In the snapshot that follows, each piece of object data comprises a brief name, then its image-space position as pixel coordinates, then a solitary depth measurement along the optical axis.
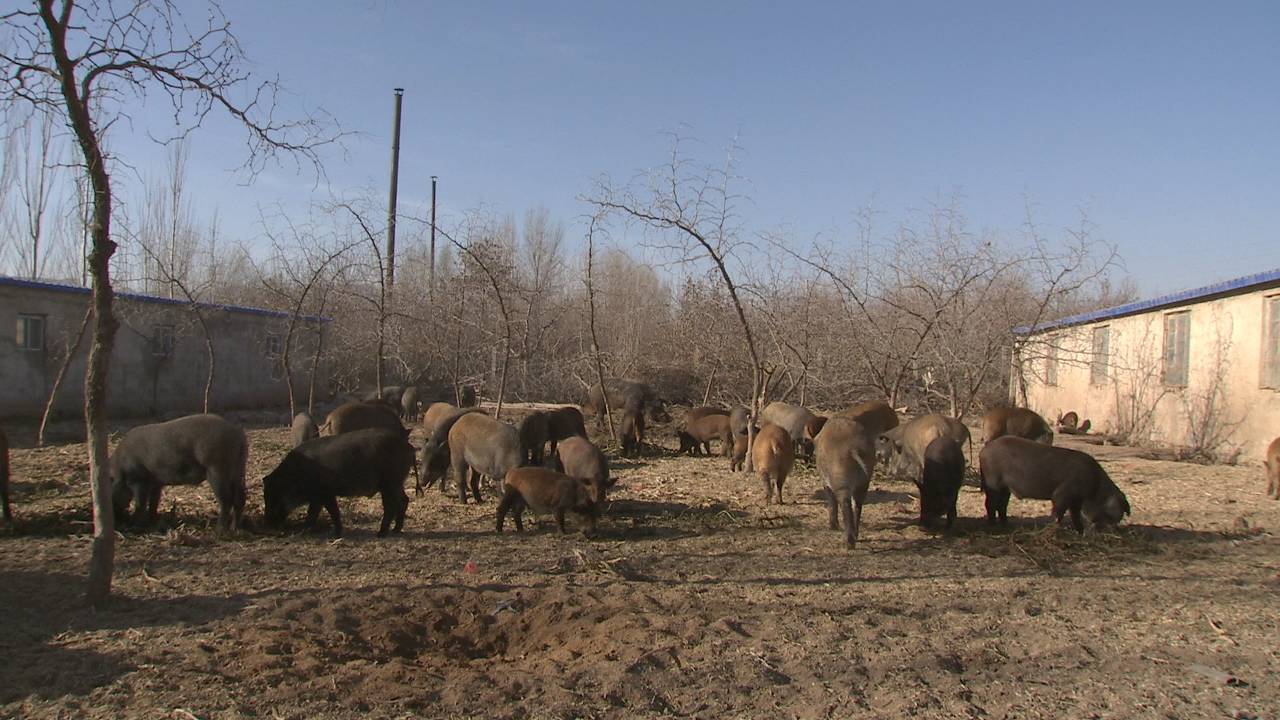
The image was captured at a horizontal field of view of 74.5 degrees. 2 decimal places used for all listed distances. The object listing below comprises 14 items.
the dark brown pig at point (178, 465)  7.66
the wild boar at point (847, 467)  7.60
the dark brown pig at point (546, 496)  7.79
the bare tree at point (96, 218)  5.06
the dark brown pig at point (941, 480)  8.15
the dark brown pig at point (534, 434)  11.18
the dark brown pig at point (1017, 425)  12.52
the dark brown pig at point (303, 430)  11.36
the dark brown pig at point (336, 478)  7.67
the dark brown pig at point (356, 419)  11.18
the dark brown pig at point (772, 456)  9.44
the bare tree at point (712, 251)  10.64
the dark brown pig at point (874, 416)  12.65
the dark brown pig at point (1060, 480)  7.84
